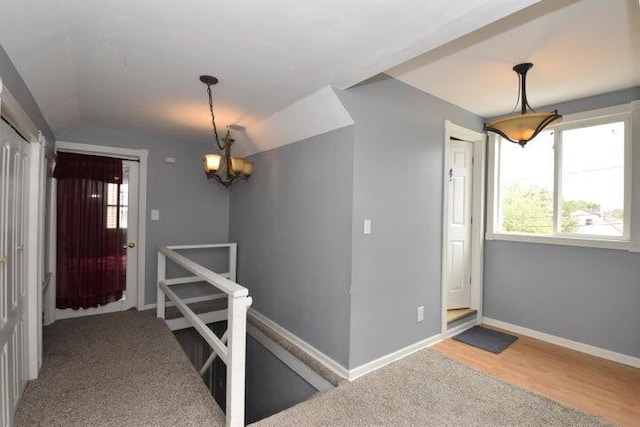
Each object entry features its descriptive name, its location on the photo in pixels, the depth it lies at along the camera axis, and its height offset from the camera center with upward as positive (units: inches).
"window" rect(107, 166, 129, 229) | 146.5 +3.0
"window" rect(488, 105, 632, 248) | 113.2 +13.2
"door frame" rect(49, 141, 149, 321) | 152.3 -3.0
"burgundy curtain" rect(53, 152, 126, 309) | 135.7 -11.7
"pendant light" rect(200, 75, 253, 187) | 111.8 +17.7
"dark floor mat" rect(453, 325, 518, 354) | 120.6 -49.8
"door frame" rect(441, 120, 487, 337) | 143.3 -0.8
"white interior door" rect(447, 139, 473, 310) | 142.8 -4.1
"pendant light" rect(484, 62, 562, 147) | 84.0 +25.8
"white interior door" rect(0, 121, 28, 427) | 66.2 -15.4
